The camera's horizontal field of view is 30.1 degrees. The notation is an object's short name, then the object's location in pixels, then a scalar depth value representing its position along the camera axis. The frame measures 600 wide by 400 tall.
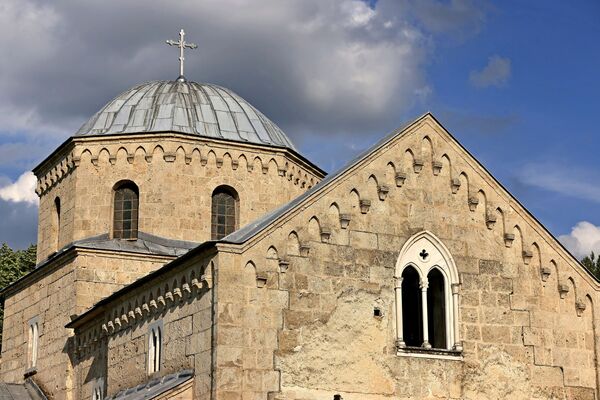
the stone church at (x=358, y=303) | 20.48
